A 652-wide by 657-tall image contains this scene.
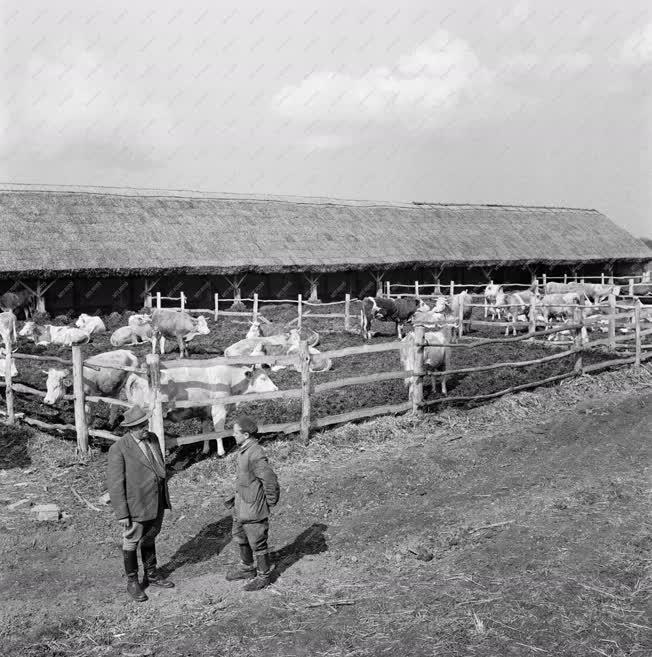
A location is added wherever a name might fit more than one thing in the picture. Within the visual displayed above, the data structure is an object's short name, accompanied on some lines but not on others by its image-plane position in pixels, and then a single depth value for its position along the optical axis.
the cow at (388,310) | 19.53
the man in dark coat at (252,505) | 5.62
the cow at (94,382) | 10.27
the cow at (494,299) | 22.25
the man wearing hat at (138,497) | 5.61
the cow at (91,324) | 21.13
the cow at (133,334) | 19.08
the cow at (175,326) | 17.89
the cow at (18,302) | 22.20
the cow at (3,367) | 11.27
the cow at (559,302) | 19.80
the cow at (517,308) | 20.66
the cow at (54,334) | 19.00
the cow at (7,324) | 18.62
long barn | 24.20
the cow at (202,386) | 8.90
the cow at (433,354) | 10.45
